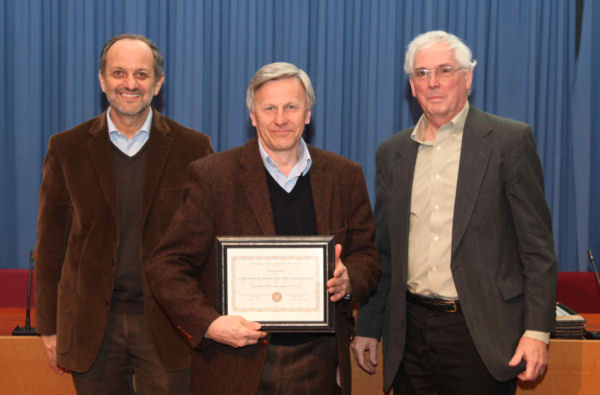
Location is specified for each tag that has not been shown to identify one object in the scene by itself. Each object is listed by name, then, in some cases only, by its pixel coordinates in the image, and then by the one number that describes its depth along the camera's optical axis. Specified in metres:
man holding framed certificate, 1.88
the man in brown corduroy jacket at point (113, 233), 2.38
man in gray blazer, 2.16
